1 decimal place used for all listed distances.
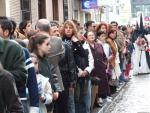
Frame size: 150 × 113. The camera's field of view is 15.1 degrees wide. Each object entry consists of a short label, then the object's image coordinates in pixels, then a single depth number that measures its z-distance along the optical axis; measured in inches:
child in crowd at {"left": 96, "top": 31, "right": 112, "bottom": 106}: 509.4
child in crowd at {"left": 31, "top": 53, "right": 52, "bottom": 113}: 266.1
